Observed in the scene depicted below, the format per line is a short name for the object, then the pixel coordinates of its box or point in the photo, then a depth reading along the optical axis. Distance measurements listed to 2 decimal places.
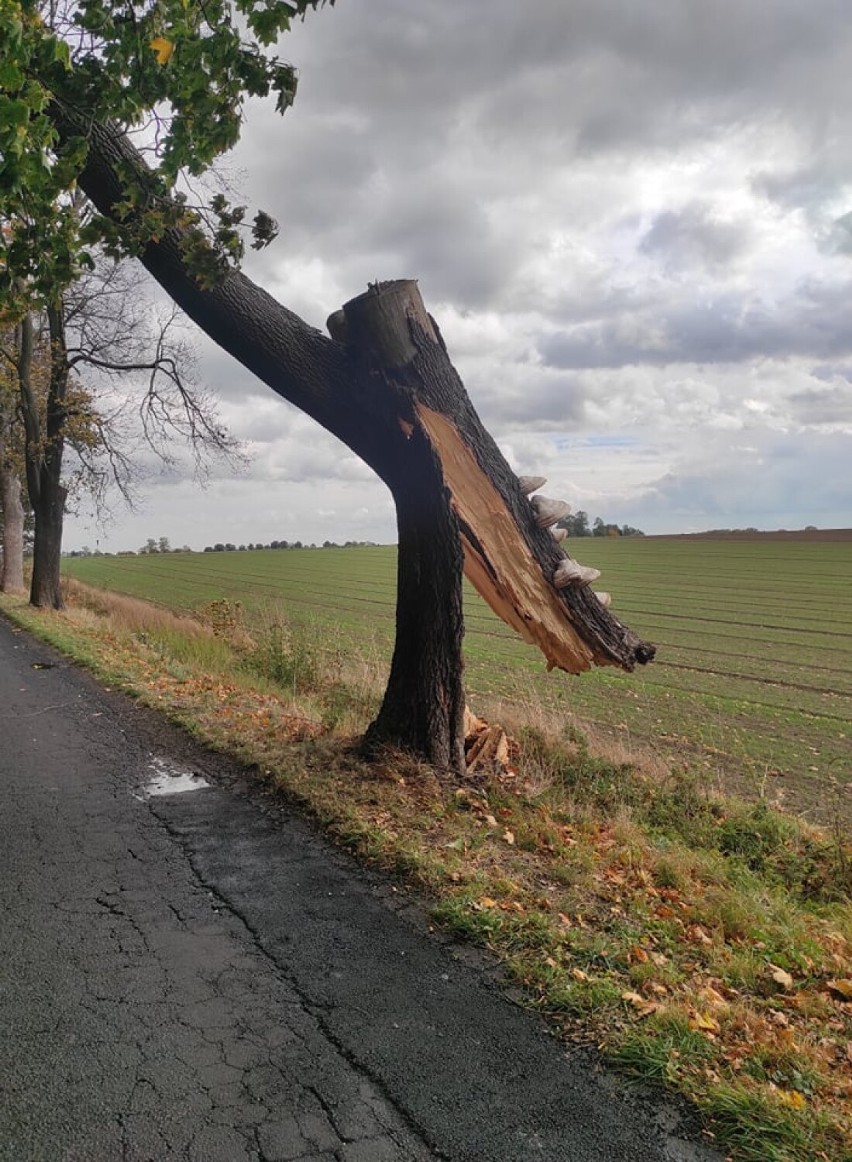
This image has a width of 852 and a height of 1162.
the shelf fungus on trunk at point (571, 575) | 6.46
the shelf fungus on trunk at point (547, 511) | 6.57
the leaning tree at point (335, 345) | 5.52
